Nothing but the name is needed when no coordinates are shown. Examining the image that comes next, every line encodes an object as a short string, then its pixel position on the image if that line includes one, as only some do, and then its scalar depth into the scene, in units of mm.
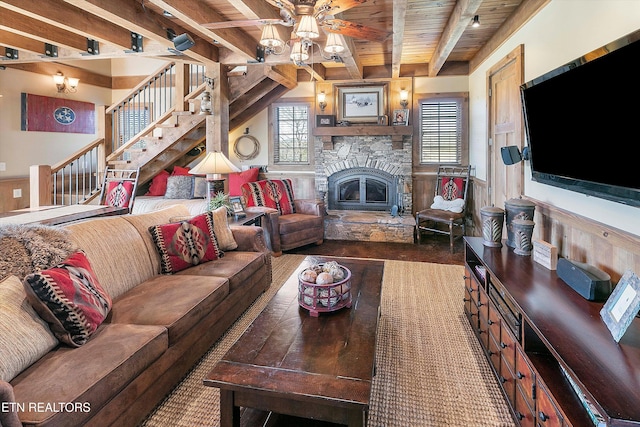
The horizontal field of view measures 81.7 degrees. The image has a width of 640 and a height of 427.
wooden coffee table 1377
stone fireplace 6043
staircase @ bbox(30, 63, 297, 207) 5504
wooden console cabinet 1150
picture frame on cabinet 1349
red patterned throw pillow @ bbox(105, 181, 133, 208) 4809
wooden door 3467
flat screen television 1600
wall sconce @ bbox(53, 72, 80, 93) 6203
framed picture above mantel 6145
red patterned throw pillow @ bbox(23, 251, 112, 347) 1602
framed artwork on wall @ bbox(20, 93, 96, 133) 5820
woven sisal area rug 1835
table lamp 3842
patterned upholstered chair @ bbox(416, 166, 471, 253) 5266
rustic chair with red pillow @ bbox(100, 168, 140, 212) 4805
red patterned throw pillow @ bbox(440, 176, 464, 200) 5707
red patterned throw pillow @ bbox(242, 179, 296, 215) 5141
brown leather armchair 4824
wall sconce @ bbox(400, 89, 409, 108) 6004
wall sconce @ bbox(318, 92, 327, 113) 6301
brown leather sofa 1392
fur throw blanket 1722
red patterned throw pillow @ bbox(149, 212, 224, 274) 2738
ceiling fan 2377
